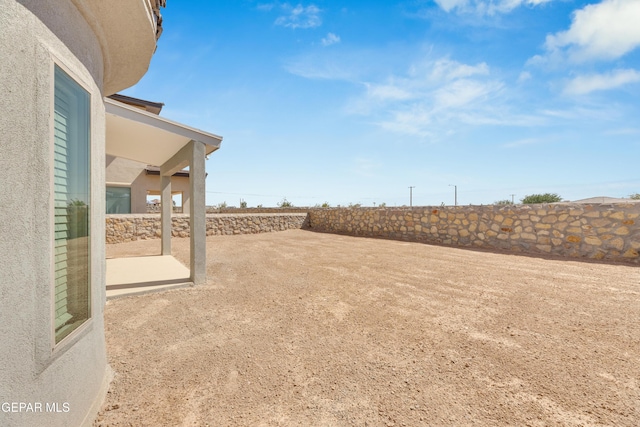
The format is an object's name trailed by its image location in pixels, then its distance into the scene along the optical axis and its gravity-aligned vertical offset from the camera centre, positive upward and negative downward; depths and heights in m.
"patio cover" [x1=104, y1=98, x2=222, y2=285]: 5.16 +1.57
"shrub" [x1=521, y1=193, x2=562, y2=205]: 27.81 +1.34
